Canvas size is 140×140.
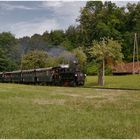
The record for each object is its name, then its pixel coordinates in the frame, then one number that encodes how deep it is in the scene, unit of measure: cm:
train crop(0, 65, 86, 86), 2433
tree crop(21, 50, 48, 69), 4786
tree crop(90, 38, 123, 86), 2710
